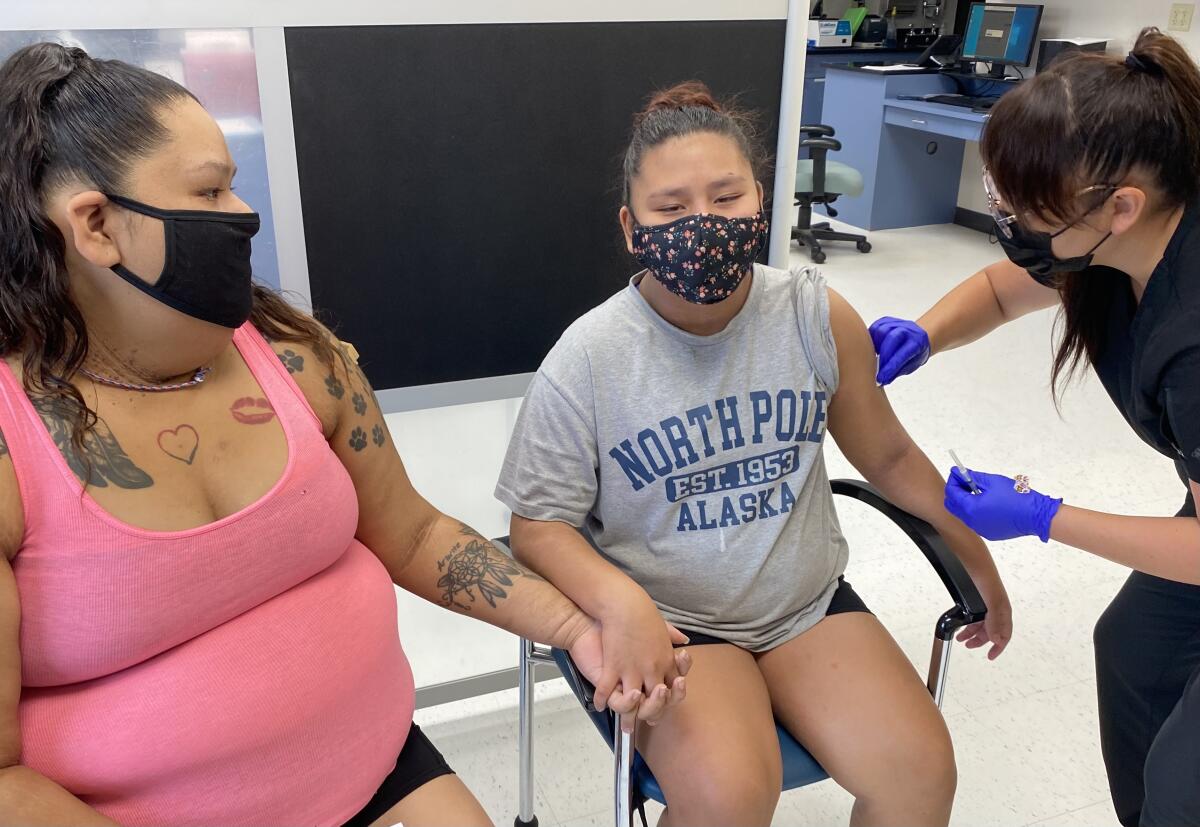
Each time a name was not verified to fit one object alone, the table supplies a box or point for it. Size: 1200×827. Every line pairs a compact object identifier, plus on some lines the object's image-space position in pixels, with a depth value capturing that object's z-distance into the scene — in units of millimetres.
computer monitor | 5188
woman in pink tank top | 932
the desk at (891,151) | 5633
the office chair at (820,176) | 4895
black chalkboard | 1612
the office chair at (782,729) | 1266
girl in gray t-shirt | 1303
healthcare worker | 1160
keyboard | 5090
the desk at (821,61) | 6336
